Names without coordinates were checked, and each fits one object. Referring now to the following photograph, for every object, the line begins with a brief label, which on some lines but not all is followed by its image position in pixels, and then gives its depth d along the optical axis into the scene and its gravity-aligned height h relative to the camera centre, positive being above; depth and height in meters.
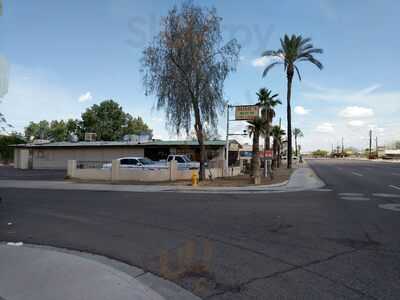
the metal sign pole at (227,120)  26.12 +2.72
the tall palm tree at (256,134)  24.13 +1.54
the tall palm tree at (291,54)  38.28 +11.98
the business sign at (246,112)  25.81 +3.31
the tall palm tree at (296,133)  118.12 +7.63
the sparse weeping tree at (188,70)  22.02 +5.84
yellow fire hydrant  21.33 -1.84
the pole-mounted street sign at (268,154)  26.58 -0.08
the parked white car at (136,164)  25.45 -0.99
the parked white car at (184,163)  27.80 -0.96
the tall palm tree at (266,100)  36.67 +6.10
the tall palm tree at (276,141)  50.67 +2.00
